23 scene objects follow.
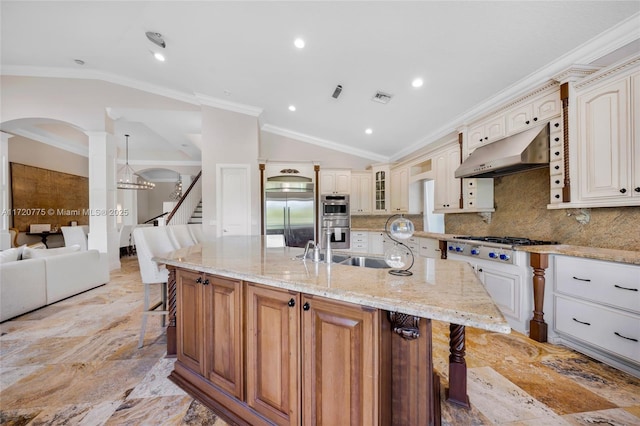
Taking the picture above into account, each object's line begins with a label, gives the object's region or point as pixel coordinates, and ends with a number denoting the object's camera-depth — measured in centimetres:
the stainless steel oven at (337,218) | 551
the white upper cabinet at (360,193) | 573
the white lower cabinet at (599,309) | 169
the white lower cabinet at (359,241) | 558
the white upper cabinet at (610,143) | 182
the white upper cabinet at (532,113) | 230
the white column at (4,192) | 484
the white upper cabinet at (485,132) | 280
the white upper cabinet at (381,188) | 549
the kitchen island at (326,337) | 93
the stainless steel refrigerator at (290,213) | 518
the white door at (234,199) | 492
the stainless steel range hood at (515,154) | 240
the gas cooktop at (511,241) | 246
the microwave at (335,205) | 552
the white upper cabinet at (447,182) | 349
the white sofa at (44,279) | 278
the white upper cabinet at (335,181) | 559
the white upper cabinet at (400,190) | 491
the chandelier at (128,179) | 646
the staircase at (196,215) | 649
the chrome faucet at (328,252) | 142
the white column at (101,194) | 475
